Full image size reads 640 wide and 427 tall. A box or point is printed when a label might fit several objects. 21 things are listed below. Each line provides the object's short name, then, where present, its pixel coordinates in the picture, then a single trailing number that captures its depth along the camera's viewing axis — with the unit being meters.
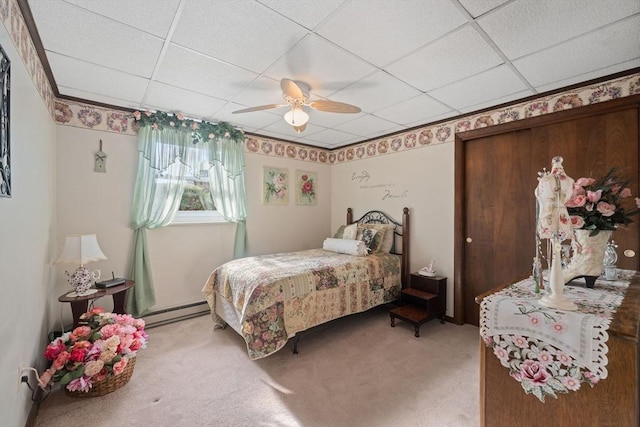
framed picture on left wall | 1.18
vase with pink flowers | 1.29
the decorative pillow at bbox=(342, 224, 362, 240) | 3.84
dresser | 0.96
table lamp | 2.29
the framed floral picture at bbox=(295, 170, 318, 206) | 4.48
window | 3.43
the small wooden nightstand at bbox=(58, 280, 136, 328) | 2.28
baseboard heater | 3.11
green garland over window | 3.06
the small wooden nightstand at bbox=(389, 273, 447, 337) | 2.96
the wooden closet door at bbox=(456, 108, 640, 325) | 2.24
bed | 2.33
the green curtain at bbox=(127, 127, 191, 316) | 3.01
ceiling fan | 2.19
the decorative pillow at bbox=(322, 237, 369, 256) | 3.37
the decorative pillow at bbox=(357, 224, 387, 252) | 3.59
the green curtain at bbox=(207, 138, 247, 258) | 3.55
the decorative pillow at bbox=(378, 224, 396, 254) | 3.65
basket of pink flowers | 1.79
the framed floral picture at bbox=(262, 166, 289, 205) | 4.08
